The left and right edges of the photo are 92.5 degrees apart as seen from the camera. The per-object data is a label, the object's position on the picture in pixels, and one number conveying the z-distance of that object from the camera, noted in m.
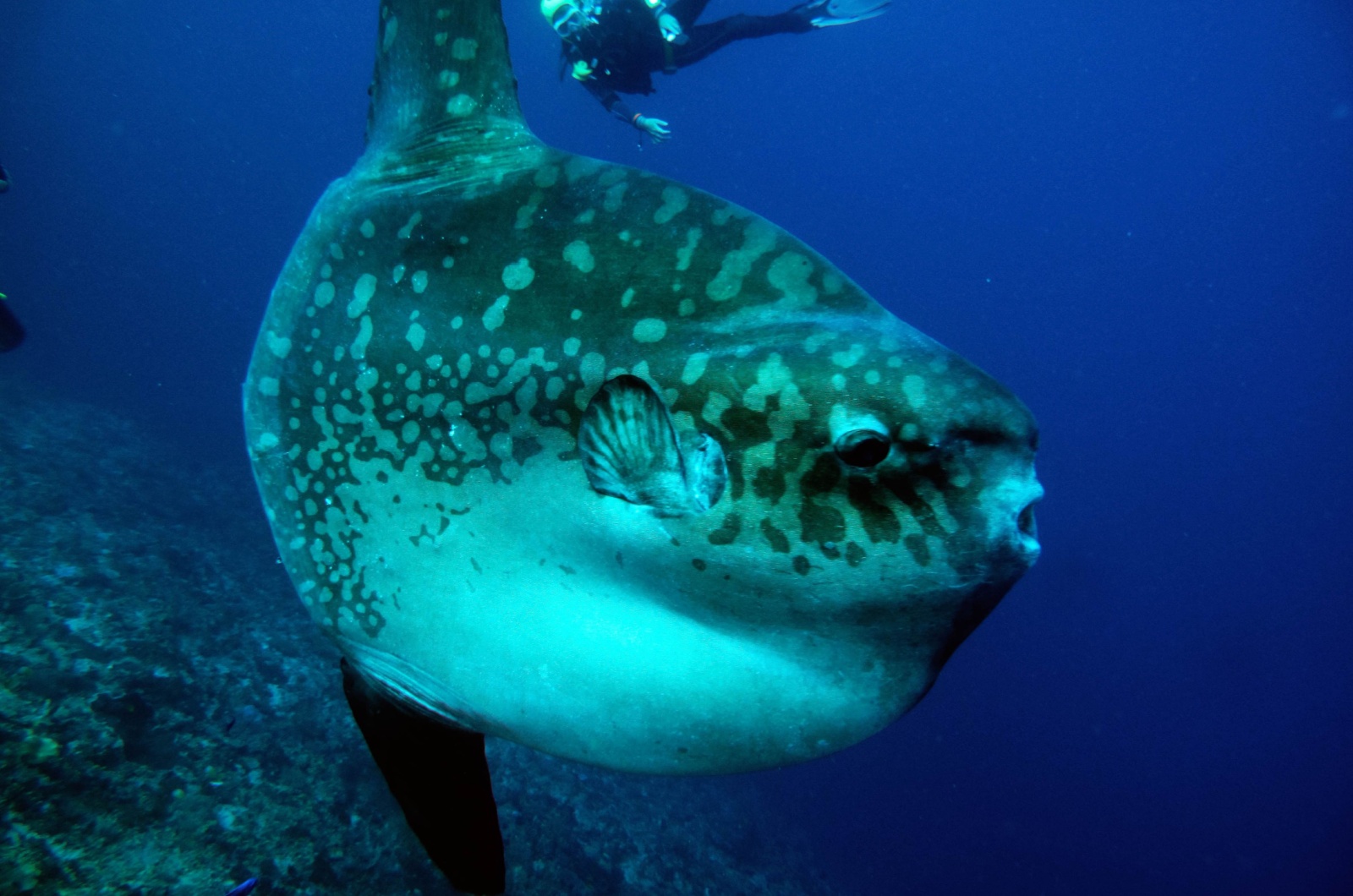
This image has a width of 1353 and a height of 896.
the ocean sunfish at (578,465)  1.30
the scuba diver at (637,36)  9.91
